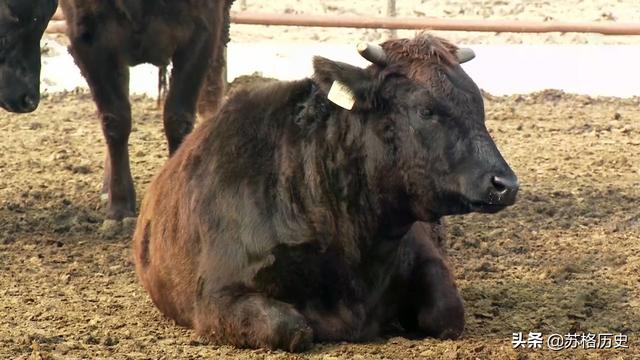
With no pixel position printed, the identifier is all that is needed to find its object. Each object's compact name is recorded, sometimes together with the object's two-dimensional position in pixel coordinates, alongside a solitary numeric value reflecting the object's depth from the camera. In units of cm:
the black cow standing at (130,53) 1584
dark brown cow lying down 1030
